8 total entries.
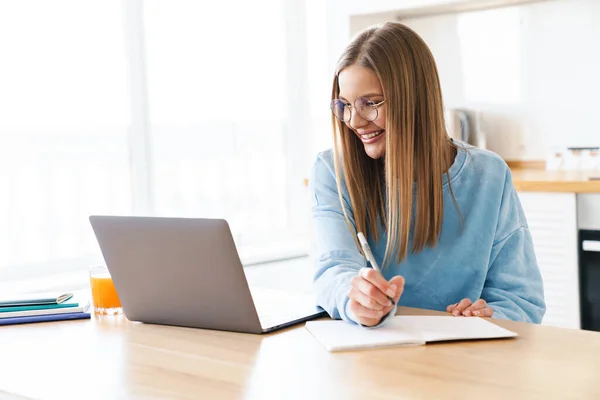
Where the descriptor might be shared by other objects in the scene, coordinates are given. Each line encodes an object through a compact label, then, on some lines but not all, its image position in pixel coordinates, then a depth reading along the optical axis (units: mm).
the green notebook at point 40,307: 1661
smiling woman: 1691
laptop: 1428
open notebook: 1316
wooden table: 1101
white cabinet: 2986
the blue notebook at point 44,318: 1636
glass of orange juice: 1682
